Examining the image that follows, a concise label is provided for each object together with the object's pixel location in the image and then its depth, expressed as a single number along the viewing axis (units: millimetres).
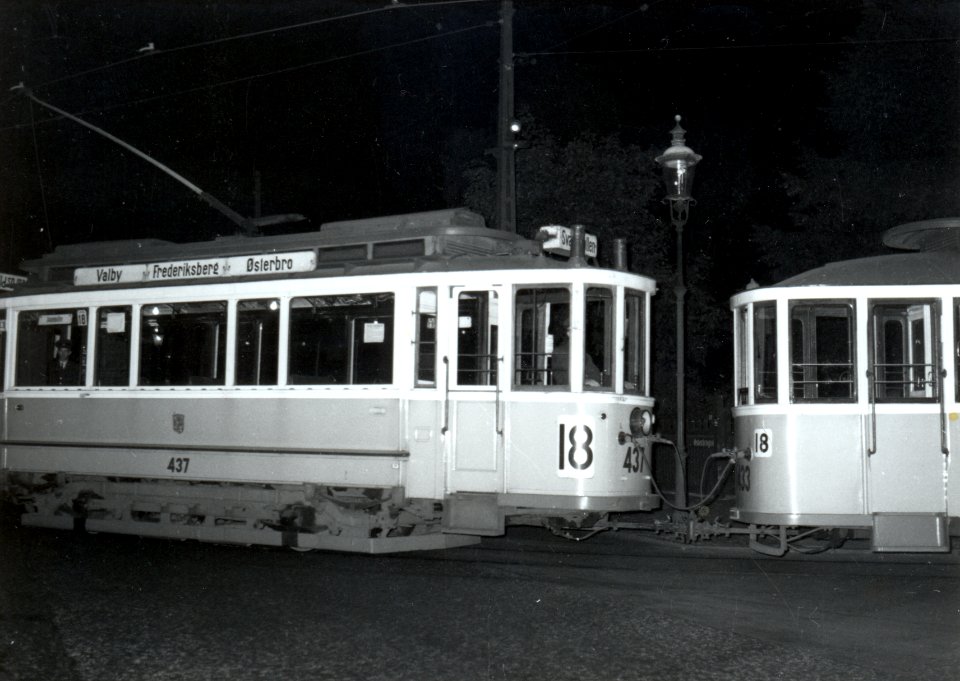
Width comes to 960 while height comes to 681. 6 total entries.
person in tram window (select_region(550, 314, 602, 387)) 10406
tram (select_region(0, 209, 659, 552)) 10398
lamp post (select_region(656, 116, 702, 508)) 12055
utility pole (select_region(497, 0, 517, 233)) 14852
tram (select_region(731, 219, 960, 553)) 9789
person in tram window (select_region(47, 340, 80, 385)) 13211
